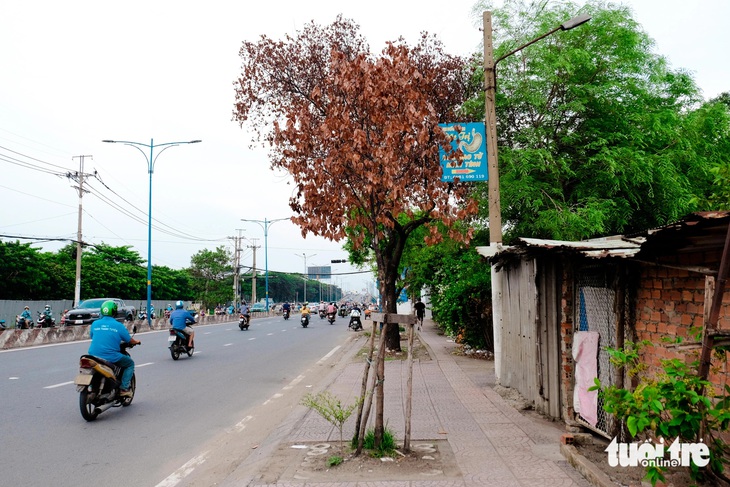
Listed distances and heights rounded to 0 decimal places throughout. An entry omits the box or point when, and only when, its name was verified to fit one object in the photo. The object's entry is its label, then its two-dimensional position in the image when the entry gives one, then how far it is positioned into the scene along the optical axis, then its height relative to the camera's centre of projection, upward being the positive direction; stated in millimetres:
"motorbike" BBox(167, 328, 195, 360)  16281 -1593
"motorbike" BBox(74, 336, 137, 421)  8172 -1406
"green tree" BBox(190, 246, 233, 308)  85375 +1741
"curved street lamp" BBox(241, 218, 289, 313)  62419 +5907
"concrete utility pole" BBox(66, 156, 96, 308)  37062 +6213
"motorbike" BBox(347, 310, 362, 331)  31380 -1906
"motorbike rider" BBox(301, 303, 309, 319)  36962 -1607
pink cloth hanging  6340 -960
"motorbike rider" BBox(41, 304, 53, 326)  30192 -1644
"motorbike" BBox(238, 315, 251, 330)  32875 -2054
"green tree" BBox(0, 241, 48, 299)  42688 +1159
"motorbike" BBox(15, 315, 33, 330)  30106 -1832
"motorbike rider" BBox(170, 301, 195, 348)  16391 -949
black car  28469 -1280
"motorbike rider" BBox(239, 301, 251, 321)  33500 -1456
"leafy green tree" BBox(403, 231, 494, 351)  15430 -286
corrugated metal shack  4492 -169
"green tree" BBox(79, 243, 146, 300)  54312 +1279
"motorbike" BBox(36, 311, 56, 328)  30167 -1755
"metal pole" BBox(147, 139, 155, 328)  34656 +2674
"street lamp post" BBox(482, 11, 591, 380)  10352 +1936
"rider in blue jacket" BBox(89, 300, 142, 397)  8766 -822
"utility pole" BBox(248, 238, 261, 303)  79025 +2660
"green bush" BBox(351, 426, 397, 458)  5898 -1631
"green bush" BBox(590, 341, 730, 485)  3857 -846
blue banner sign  10305 +2316
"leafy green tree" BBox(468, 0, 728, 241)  13883 +3759
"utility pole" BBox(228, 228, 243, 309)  73225 +3517
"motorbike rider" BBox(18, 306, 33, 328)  30133 -1612
